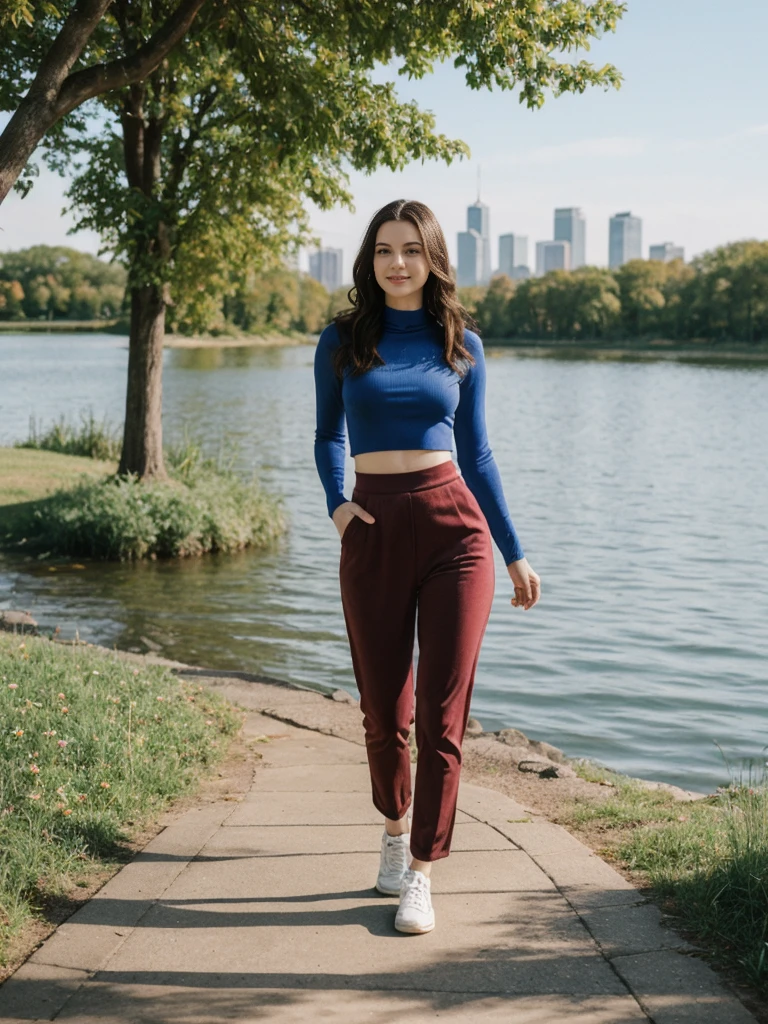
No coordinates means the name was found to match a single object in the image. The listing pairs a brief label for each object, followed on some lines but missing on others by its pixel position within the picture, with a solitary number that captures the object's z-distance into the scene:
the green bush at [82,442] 20.62
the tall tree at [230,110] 8.55
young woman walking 3.71
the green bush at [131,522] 14.25
